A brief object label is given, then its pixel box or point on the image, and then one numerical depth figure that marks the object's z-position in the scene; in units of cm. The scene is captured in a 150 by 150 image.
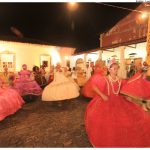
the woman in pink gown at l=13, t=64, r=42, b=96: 669
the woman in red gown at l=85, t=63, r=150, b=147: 242
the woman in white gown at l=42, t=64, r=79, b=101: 573
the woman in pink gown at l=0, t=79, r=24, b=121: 436
